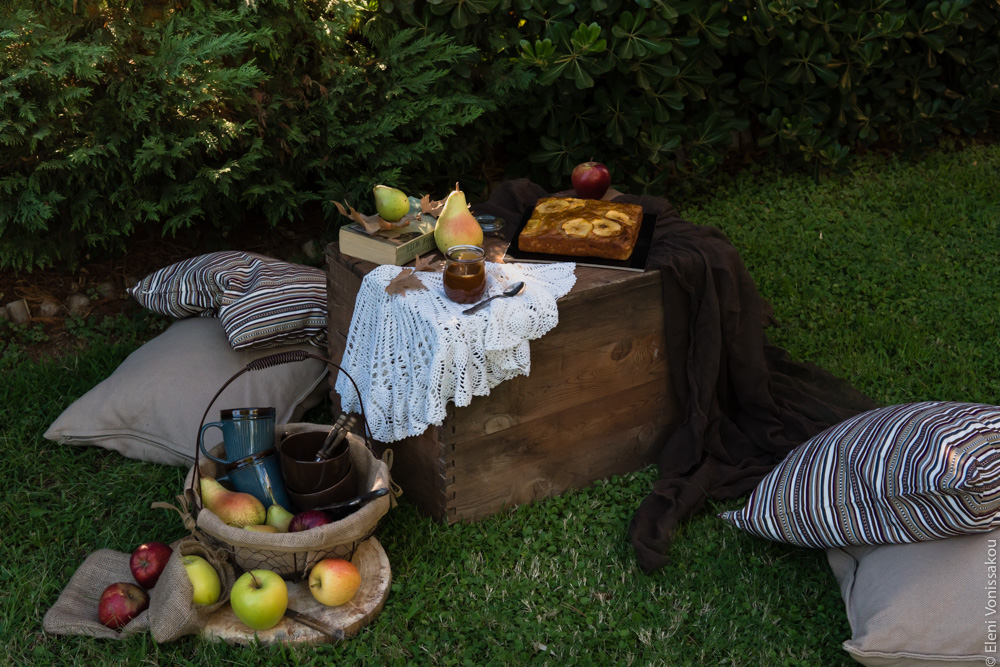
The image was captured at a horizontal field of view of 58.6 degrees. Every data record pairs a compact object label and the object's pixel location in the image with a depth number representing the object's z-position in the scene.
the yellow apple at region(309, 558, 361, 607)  2.55
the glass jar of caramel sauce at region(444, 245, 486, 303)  2.79
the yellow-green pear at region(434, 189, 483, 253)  3.07
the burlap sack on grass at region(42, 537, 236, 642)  2.48
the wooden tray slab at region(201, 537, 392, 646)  2.53
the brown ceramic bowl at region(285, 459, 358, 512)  2.76
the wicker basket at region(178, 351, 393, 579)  2.52
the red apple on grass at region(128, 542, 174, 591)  2.69
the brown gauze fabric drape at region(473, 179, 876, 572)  3.22
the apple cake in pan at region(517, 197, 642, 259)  3.19
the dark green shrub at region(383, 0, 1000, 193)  4.54
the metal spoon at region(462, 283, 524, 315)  2.83
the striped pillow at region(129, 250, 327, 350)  3.47
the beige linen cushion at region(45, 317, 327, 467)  3.41
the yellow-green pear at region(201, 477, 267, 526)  2.66
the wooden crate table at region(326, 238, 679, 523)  2.98
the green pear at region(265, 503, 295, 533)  2.71
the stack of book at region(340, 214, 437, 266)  3.05
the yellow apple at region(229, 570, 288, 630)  2.46
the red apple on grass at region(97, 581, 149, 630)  2.59
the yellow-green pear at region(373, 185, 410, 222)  3.09
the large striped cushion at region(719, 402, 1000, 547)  2.37
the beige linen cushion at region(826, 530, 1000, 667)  2.34
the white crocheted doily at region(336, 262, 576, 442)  2.75
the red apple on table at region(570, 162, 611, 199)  3.64
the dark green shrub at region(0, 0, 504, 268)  3.72
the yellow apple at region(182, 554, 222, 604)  2.52
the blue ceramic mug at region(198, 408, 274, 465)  2.84
